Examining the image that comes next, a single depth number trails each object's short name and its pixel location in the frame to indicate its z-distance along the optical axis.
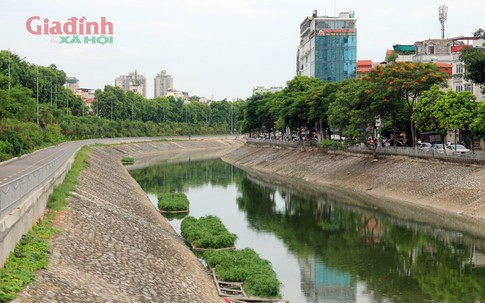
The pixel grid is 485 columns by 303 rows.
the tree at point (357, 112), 77.32
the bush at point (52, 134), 110.76
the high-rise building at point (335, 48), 177.88
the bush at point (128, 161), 120.20
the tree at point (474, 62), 62.09
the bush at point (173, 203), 55.91
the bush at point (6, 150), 63.41
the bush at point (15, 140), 70.31
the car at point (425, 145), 69.94
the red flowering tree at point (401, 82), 72.94
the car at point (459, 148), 72.31
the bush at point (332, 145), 91.32
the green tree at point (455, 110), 64.06
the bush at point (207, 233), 38.53
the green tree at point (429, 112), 68.31
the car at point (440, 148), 65.69
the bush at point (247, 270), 27.64
